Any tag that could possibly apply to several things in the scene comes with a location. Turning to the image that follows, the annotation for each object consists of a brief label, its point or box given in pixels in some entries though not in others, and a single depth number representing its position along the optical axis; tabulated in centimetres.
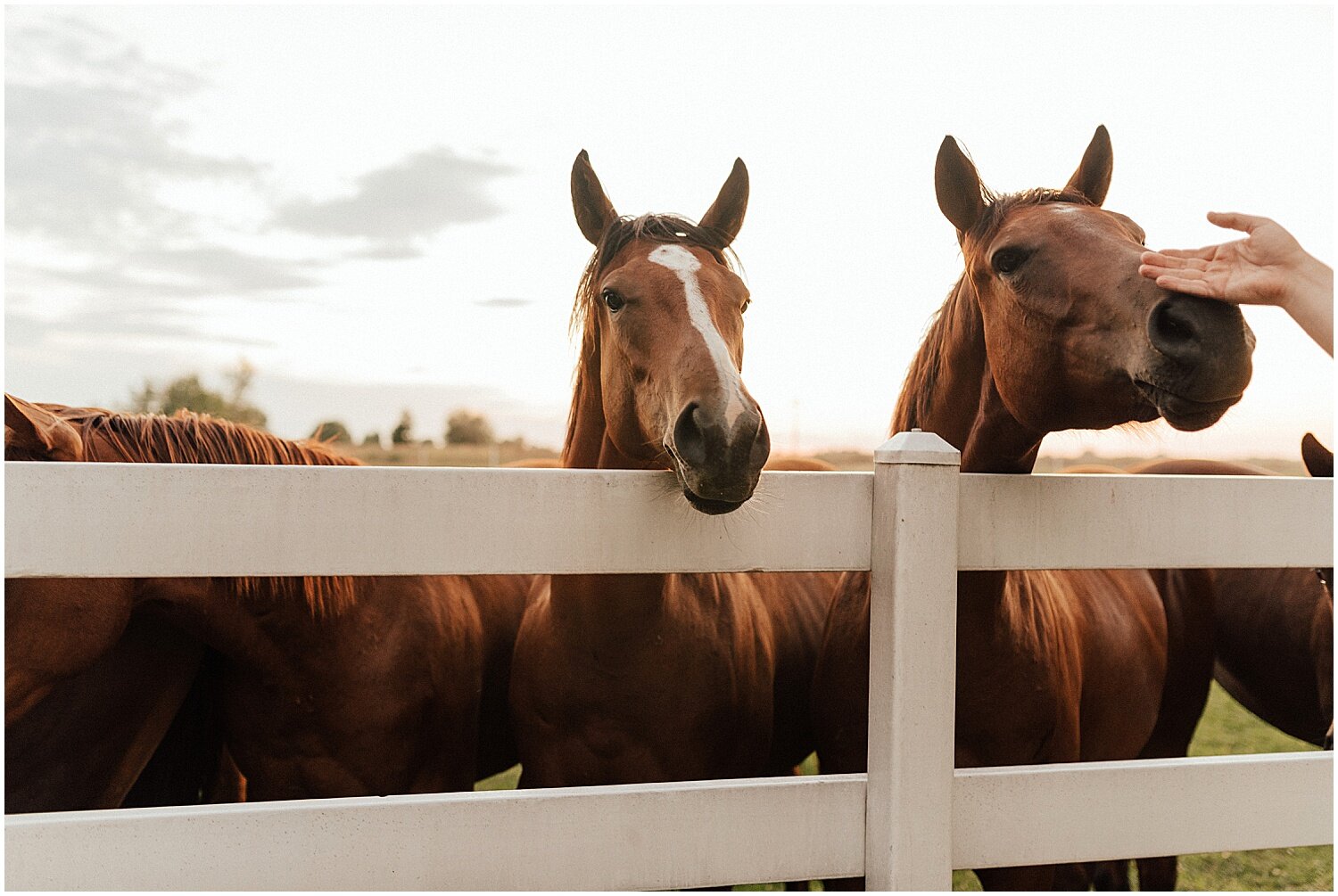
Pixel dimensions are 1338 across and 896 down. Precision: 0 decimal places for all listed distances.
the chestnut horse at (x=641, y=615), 237
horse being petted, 204
